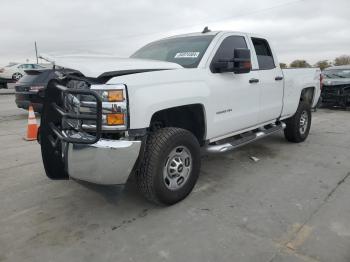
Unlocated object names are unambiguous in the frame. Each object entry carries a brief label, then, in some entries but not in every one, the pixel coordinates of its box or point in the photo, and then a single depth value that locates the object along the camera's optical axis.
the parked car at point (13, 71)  23.12
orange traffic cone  7.08
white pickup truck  3.07
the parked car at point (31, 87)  9.75
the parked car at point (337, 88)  11.73
